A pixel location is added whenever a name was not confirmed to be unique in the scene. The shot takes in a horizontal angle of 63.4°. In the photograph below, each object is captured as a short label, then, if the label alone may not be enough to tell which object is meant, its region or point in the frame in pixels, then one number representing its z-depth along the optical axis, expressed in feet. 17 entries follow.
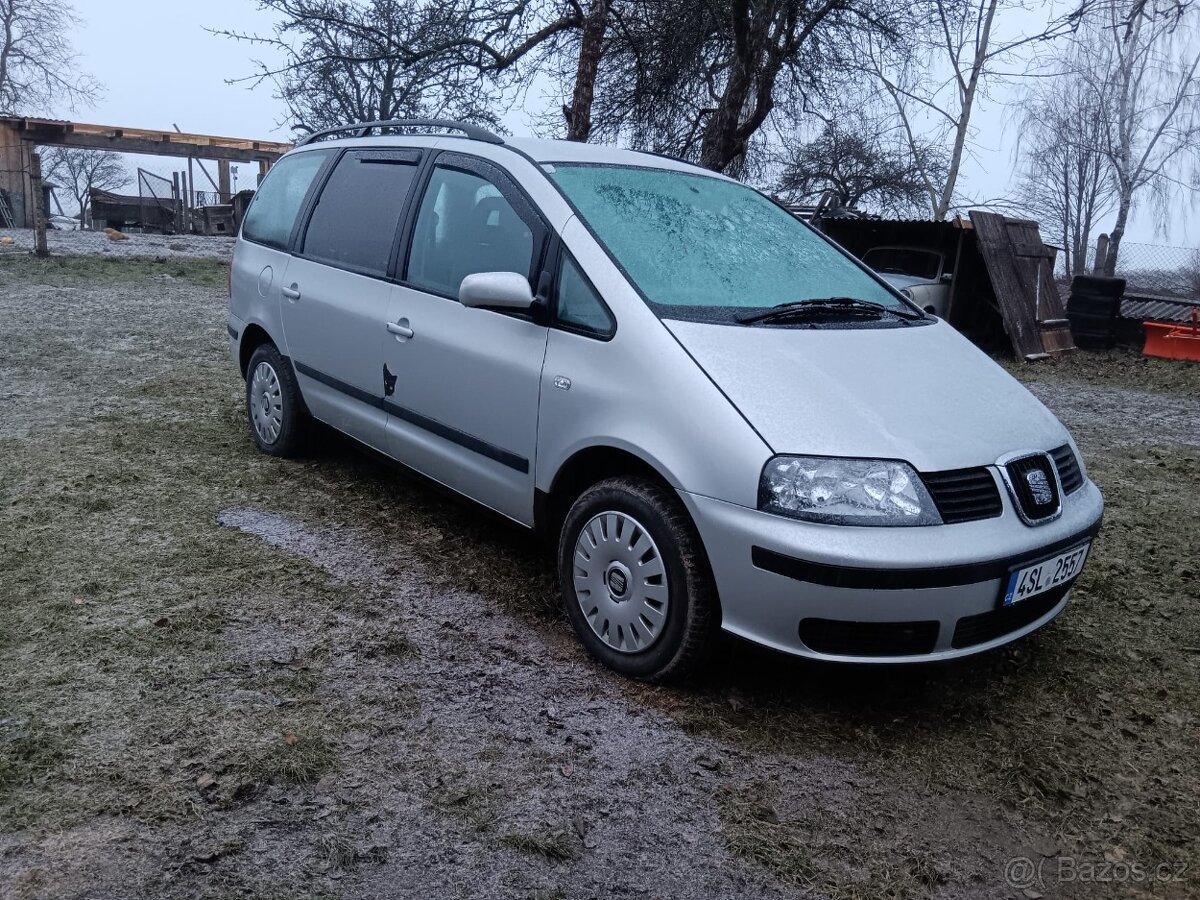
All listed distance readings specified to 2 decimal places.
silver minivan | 9.16
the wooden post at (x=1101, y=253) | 68.08
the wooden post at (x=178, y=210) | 96.27
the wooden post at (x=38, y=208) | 50.31
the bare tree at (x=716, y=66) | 37.29
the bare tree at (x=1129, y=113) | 102.01
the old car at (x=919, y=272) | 40.47
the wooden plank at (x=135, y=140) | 83.20
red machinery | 40.70
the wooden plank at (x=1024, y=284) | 41.37
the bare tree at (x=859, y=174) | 75.41
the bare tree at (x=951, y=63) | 41.57
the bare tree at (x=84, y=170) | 157.79
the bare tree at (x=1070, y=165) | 116.26
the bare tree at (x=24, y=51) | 135.33
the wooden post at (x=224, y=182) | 109.41
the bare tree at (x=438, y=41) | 36.76
